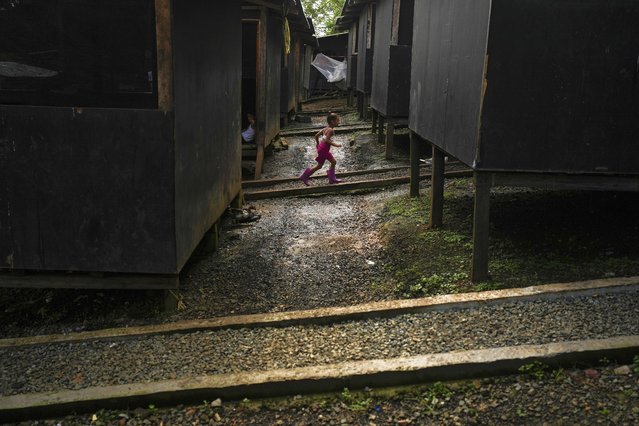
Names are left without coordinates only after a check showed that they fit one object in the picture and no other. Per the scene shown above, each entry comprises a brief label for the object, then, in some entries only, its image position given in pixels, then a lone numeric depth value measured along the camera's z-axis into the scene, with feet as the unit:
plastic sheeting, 98.07
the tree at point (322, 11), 182.60
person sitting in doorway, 42.52
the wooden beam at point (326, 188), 32.71
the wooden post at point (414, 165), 28.94
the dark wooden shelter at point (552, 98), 16.02
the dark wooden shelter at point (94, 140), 15.25
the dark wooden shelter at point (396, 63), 40.91
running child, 35.19
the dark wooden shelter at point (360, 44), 60.90
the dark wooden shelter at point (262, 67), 38.22
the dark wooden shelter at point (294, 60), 55.32
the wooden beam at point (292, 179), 35.86
